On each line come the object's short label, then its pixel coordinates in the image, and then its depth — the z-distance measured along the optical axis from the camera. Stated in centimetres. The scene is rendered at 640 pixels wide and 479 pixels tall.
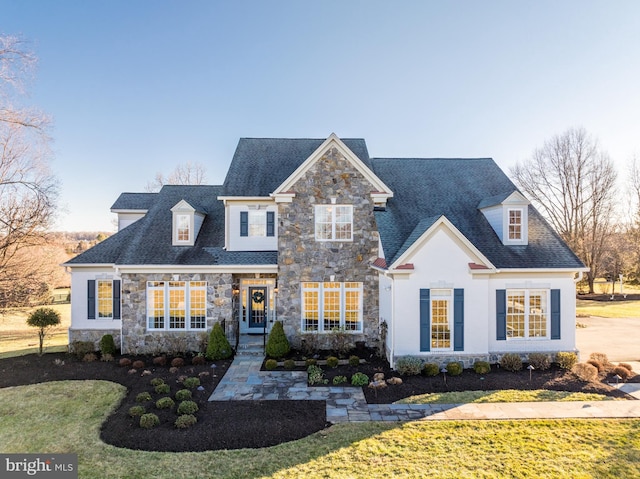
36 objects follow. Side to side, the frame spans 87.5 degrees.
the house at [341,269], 1213
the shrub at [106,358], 1380
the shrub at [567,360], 1216
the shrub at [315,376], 1089
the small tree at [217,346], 1338
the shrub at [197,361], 1296
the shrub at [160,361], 1307
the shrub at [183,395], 968
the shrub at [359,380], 1066
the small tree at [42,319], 1470
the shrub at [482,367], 1171
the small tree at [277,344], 1336
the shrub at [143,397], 962
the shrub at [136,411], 862
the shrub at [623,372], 1114
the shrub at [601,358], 1236
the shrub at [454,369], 1149
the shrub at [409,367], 1137
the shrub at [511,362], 1195
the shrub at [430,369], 1137
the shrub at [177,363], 1278
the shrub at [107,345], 1419
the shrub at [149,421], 805
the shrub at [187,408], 870
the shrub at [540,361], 1224
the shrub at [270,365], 1219
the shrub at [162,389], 1018
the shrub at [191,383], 1070
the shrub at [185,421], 800
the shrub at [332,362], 1231
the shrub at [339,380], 1077
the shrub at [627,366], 1169
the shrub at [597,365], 1191
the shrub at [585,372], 1116
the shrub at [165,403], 904
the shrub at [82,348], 1445
